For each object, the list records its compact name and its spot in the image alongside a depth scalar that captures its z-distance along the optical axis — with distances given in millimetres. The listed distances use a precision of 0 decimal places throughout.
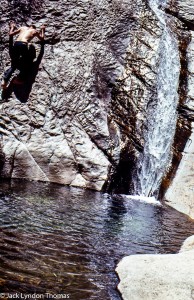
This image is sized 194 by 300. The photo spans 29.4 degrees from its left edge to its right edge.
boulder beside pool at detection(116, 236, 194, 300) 4332
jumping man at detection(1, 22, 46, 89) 12062
